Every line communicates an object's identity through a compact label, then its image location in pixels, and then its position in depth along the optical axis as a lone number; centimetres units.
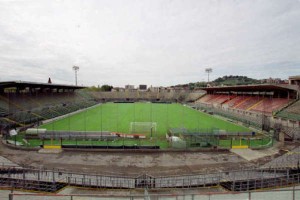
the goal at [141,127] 2897
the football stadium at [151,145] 1137
